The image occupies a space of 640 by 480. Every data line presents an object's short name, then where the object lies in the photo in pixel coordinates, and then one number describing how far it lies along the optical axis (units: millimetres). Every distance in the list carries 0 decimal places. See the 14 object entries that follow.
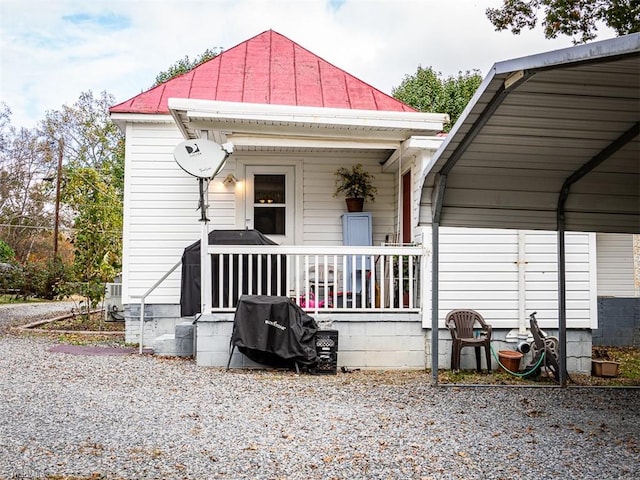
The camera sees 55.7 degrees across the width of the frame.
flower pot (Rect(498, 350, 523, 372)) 8023
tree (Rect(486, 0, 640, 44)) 11031
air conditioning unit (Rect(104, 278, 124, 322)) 13930
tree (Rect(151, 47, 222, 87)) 29062
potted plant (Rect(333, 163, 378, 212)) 10375
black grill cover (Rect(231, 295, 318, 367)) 7574
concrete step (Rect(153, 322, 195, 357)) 8781
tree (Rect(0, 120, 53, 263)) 32562
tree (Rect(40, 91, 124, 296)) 12000
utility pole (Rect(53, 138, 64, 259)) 23102
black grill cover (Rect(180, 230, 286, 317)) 8633
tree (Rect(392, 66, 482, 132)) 25797
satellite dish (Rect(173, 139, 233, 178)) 8141
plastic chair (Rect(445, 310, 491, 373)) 8055
